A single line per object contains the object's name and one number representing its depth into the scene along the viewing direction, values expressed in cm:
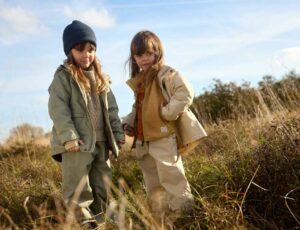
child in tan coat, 377
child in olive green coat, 400
